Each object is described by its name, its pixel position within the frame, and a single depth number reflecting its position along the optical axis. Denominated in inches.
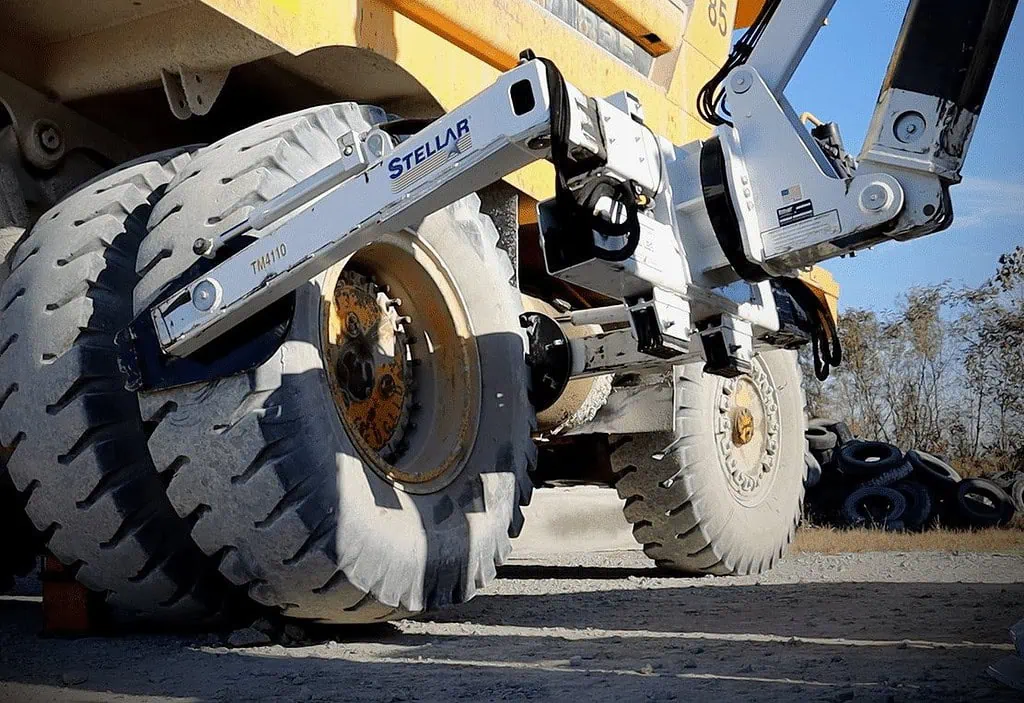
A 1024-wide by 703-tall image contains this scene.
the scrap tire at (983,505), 357.7
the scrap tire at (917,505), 357.1
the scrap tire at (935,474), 366.6
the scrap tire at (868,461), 371.9
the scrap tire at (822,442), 396.8
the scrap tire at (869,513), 358.6
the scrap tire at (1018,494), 367.6
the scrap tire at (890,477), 367.9
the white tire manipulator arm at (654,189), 118.6
